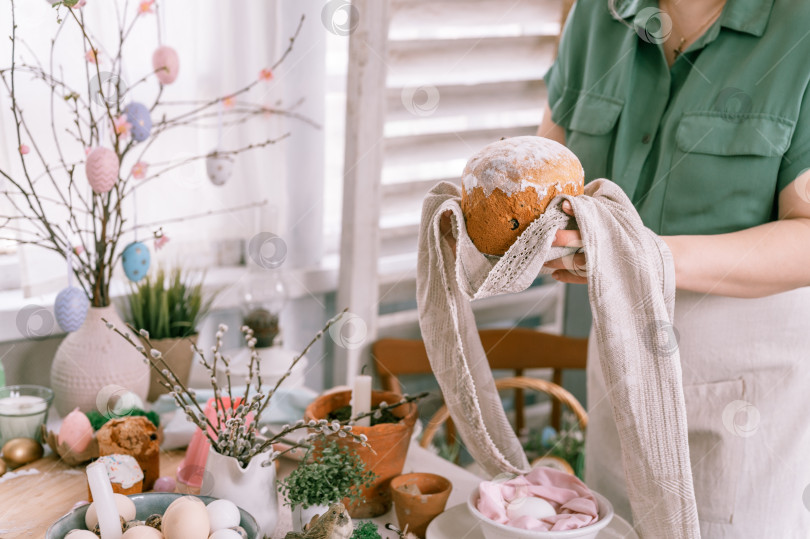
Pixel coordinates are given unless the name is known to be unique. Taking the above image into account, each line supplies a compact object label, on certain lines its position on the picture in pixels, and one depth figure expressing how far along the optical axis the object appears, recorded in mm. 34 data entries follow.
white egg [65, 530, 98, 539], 800
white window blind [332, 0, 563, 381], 1817
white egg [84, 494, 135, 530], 850
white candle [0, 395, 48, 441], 1219
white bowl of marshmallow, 899
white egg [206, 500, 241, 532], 846
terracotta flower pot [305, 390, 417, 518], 1043
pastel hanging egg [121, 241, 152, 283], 1331
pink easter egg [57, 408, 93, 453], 1177
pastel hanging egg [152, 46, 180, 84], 1417
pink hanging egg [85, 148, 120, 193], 1188
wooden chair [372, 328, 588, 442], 2047
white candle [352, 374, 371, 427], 1107
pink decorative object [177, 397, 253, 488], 1111
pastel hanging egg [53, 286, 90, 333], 1214
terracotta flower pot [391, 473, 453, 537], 1010
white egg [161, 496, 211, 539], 799
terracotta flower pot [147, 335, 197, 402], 1493
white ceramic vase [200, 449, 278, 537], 932
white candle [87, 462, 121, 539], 799
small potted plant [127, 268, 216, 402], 1517
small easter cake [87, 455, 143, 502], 1022
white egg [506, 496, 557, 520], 929
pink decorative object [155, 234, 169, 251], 1439
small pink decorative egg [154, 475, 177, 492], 1104
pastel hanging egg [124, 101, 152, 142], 1300
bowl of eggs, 803
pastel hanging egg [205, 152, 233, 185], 1595
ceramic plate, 995
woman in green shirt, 1033
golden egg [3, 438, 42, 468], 1194
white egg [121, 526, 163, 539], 791
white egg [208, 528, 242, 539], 813
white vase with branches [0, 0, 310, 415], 1297
